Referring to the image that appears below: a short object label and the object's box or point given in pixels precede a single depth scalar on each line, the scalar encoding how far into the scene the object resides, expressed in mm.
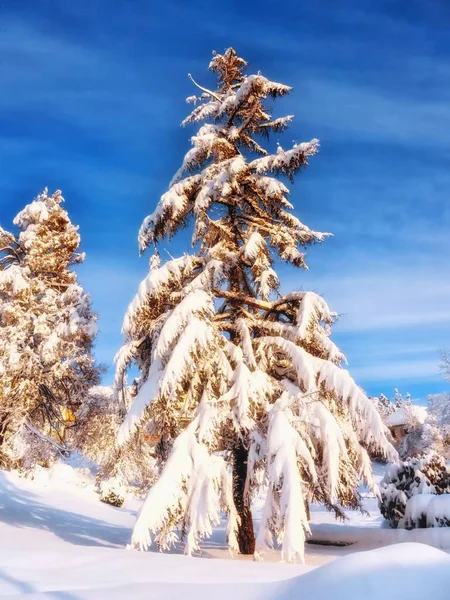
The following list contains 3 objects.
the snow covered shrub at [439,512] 9906
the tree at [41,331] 15695
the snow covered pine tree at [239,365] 7359
